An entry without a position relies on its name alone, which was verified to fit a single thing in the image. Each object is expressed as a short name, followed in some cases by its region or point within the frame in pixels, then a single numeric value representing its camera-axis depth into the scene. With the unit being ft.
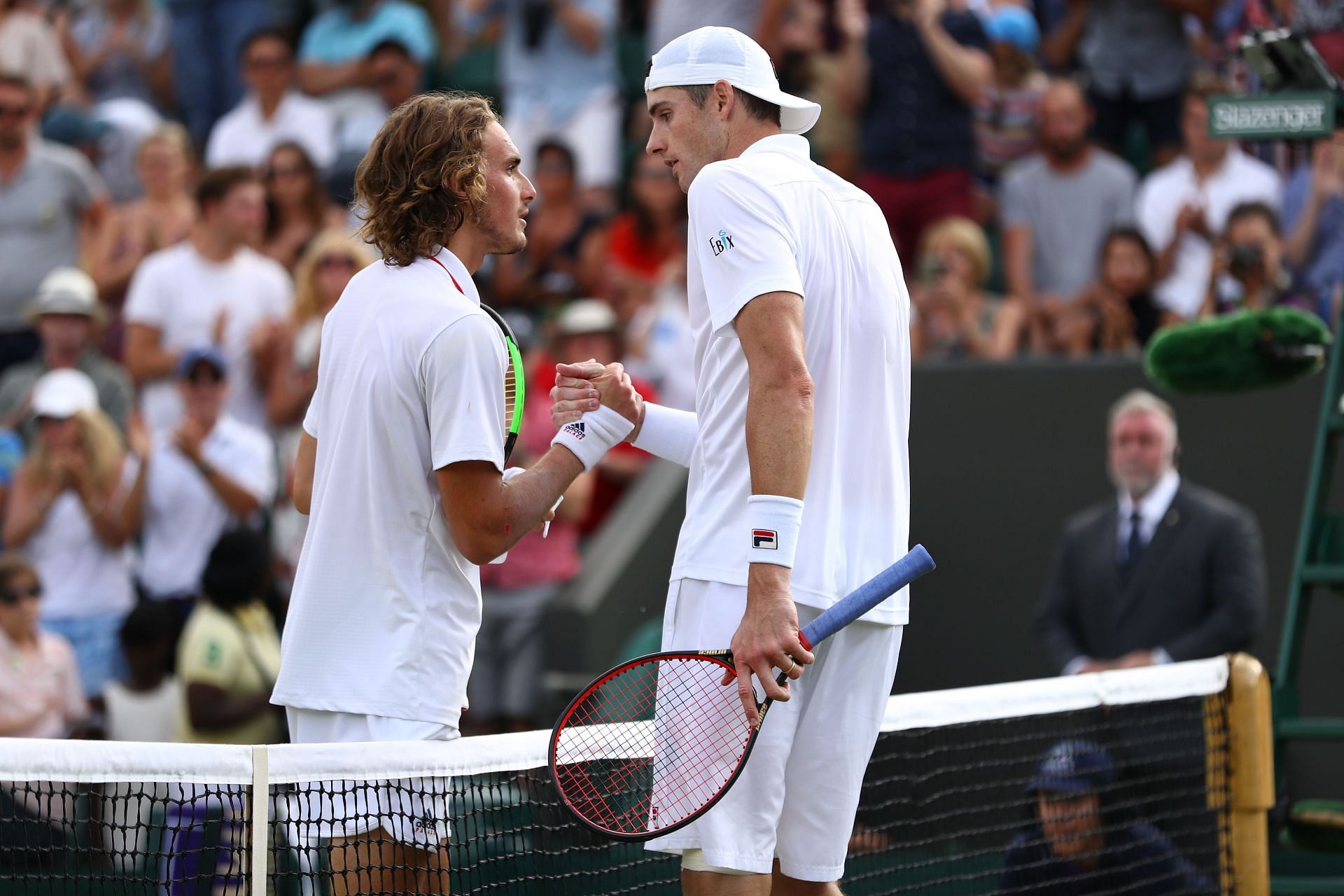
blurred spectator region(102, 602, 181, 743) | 48.98
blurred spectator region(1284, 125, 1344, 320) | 52.26
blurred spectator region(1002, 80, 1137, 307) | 58.34
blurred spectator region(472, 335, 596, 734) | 51.96
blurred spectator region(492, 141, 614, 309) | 63.67
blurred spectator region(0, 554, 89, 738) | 48.70
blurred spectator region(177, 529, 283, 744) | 46.44
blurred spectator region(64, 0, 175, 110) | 78.59
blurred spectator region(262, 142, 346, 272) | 62.90
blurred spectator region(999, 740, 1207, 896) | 33.09
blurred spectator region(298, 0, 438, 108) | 70.54
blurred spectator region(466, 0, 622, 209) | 68.49
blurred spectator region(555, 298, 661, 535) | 56.39
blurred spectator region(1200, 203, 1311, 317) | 50.88
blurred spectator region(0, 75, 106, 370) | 63.62
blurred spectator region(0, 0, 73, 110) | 75.25
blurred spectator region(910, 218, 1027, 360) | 56.03
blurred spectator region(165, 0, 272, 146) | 75.36
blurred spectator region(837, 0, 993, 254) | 59.98
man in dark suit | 45.44
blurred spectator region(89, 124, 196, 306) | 64.23
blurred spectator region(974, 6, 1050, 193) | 62.80
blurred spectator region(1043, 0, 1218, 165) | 61.46
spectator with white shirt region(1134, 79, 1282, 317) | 55.72
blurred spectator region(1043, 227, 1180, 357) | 54.96
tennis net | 21.61
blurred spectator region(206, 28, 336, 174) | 68.28
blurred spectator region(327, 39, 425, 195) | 68.80
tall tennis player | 21.04
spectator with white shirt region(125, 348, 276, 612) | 53.36
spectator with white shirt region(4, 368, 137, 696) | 53.62
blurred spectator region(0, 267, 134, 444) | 57.77
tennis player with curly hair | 21.48
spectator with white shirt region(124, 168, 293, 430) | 57.82
